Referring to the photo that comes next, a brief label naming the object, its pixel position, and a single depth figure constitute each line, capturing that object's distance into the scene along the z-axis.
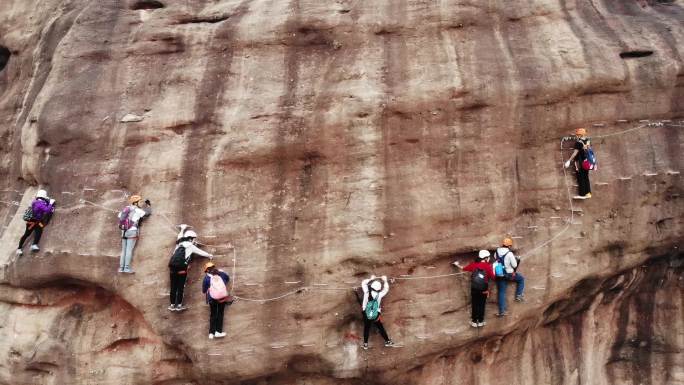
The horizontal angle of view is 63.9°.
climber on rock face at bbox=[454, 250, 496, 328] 9.08
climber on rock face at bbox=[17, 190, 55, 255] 9.78
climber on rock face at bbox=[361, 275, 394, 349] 8.88
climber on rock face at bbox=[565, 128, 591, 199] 9.59
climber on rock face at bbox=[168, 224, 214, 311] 9.01
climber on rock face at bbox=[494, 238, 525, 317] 9.21
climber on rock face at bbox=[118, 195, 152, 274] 9.29
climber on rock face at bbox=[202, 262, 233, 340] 8.84
